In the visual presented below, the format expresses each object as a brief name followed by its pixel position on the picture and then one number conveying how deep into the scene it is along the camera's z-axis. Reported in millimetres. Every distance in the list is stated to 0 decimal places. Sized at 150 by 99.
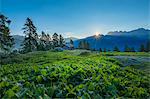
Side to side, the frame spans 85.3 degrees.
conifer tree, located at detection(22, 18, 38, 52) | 28786
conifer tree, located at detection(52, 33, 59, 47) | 42401
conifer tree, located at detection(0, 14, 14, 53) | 24783
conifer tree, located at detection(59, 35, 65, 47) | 43103
